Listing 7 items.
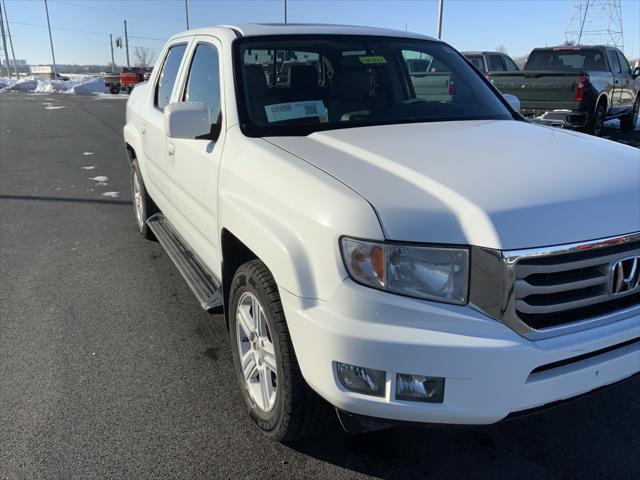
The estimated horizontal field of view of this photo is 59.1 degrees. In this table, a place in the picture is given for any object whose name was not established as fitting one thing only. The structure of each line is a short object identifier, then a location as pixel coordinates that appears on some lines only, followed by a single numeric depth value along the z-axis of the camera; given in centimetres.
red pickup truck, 3438
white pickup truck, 195
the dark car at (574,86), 1067
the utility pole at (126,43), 6825
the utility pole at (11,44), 6544
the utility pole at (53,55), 5762
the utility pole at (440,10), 1933
